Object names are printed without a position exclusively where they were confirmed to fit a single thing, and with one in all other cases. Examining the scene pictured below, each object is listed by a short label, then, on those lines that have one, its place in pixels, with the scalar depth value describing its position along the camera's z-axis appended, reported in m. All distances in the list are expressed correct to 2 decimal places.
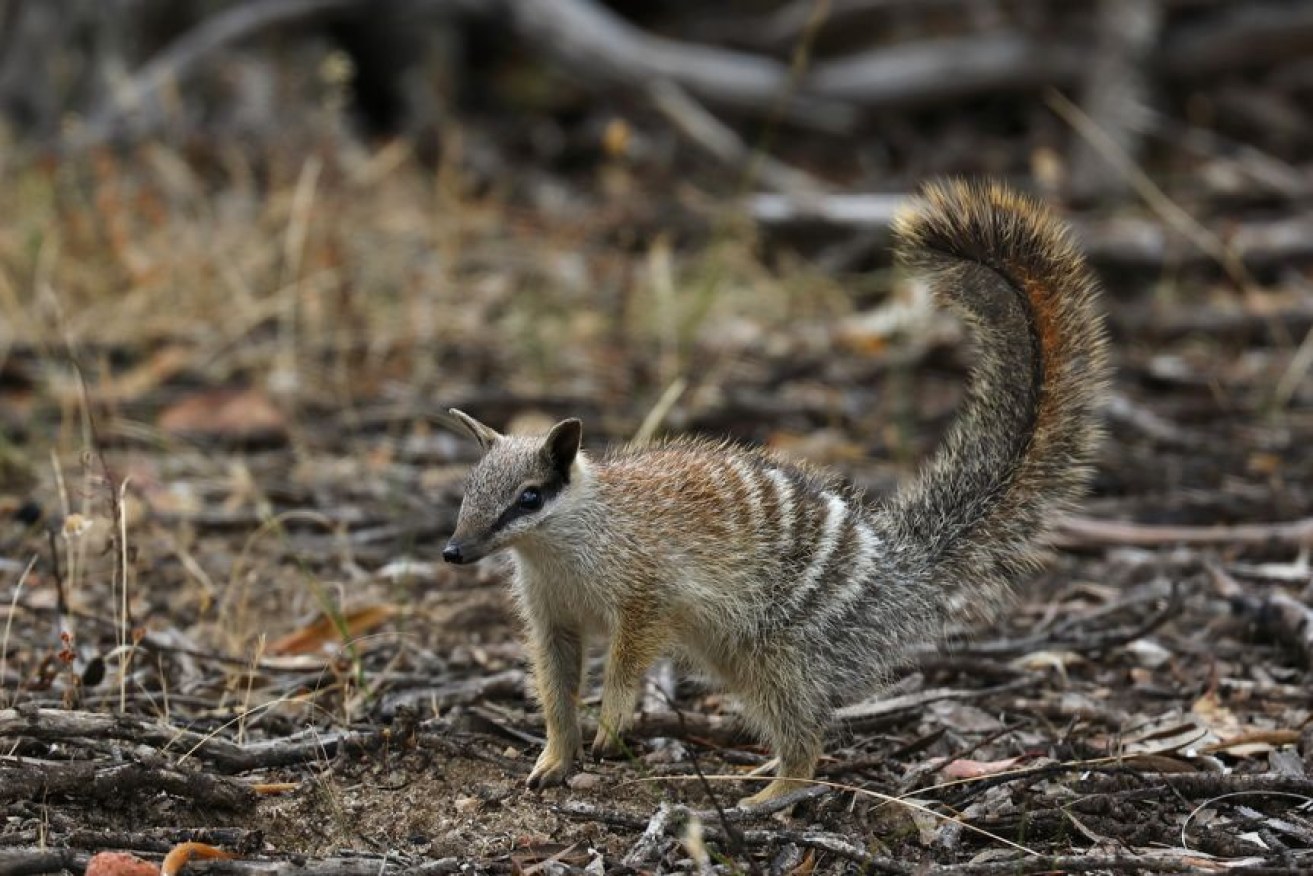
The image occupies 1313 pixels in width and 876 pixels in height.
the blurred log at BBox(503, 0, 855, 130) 21.27
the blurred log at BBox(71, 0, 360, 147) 20.33
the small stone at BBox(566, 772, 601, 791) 7.82
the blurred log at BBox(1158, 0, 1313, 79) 20.36
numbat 8.02
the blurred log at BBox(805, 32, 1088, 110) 21.28
